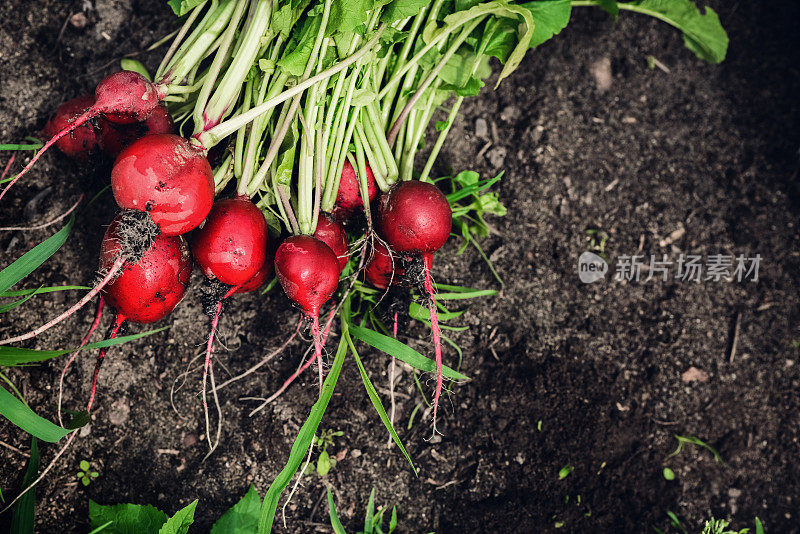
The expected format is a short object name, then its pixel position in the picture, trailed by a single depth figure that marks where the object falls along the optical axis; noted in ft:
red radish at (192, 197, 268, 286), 1.95
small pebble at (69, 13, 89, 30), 2.10
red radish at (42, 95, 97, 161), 2.01
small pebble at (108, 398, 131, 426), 2.06
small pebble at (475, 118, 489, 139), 2.18
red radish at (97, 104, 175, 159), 1.98
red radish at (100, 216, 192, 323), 1.95
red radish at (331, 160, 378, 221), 2.04
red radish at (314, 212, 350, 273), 2.01
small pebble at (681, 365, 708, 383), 2.18
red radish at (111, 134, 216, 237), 1.90
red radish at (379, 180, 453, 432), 2.00
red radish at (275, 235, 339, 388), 1.95
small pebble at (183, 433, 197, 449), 2.07
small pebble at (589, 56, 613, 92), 2.21
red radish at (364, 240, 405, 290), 2.03
